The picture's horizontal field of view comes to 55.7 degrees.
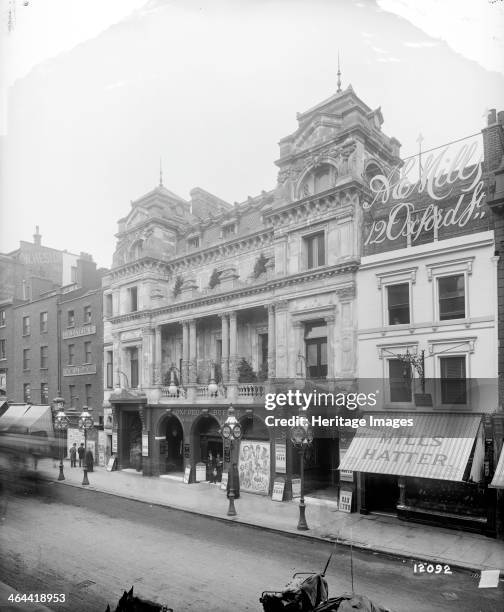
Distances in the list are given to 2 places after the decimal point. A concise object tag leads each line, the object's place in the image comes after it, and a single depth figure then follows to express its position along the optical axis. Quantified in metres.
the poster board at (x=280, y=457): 20.42
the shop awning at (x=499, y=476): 12.76
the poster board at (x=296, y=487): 20.11
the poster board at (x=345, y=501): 17.88
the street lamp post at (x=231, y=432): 19.12
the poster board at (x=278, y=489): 20.06
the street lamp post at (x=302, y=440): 15.76
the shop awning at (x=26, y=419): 20.92
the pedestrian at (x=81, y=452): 28.75
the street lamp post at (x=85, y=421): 25.97
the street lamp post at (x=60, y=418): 25.52
